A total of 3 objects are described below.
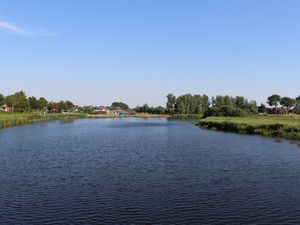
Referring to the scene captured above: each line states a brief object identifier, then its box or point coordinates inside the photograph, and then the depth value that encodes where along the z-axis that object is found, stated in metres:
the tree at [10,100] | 117.41
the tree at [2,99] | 107.96
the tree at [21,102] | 121.99
